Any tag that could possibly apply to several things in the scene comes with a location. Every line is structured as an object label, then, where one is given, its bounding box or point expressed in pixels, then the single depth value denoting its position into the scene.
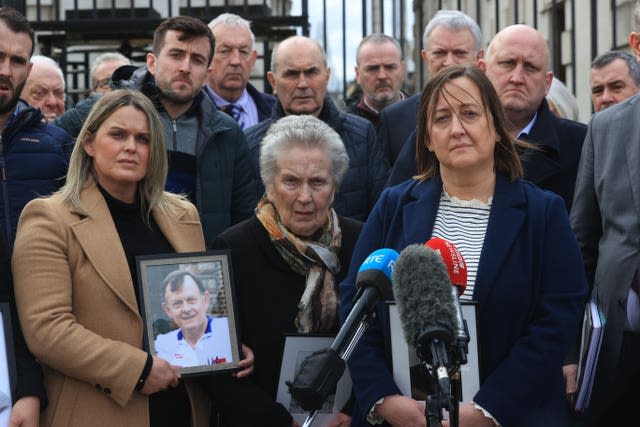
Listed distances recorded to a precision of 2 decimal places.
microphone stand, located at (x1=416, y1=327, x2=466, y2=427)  4.01
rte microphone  4.31
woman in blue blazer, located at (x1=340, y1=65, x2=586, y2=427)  5.75
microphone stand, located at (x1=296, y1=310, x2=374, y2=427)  4.33
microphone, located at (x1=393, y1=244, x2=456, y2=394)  4.12
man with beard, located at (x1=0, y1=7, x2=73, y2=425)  7.18
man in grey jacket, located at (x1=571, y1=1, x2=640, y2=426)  6.72
